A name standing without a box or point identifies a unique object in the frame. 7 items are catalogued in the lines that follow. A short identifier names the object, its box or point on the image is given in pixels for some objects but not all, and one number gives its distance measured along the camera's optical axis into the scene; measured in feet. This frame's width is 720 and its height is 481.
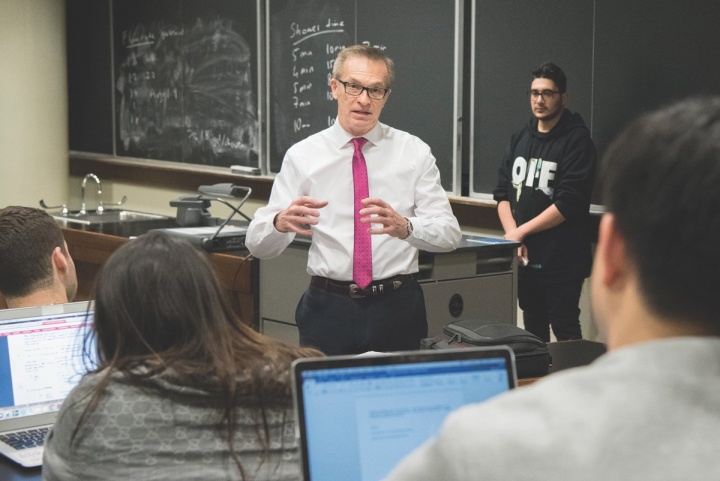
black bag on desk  8.11
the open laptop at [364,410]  4.05
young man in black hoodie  13.84
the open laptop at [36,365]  6.84
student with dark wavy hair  4.87
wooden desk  13.96
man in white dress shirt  10.14
